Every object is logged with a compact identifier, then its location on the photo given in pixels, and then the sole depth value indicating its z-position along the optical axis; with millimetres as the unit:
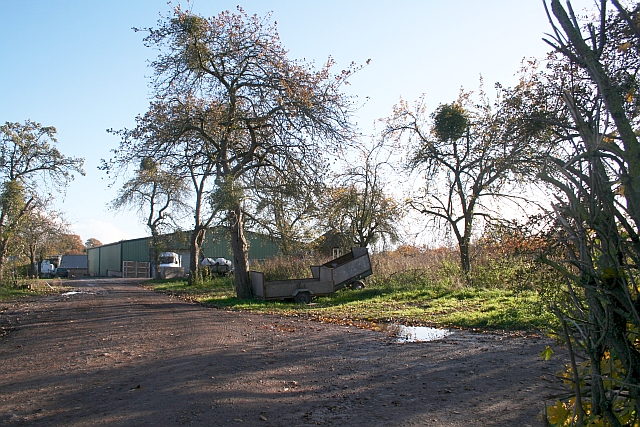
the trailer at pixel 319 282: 20750
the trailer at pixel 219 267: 42531
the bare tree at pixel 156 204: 43969
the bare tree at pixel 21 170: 30781
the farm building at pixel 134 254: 57747
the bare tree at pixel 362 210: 27562
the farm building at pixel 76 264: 81019
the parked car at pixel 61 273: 65375
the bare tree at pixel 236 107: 19453
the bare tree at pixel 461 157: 18609
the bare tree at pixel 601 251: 2881
